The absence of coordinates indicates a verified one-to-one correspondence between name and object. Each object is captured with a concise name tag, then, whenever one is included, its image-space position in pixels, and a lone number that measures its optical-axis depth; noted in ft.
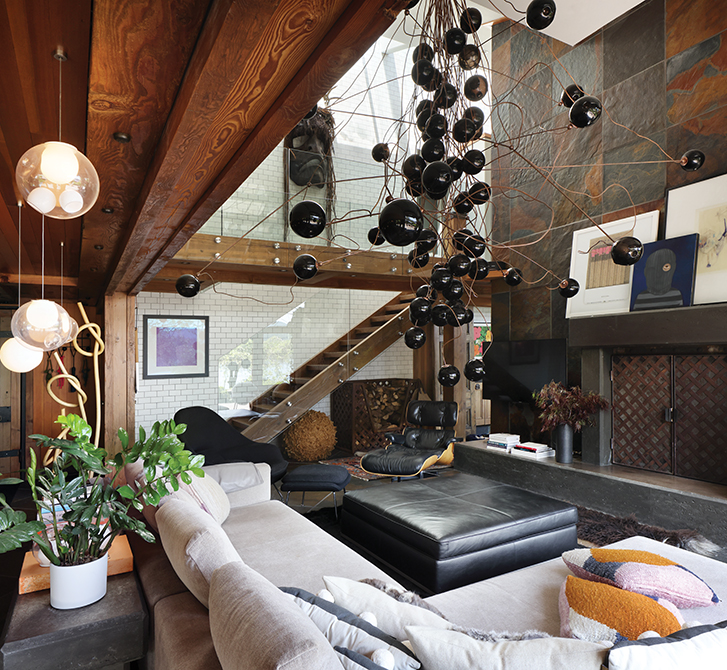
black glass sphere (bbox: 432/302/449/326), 10.31
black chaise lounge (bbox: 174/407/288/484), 16.07
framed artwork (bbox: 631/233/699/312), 13.25
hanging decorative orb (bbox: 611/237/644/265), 7.84
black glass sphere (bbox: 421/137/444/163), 7.98
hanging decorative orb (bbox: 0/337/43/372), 10.30
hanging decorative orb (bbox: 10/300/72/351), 7.87
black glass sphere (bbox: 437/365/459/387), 10.54
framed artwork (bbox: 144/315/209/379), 19.54
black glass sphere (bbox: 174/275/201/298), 11.14
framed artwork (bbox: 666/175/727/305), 12.67
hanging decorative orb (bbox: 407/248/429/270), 10.65
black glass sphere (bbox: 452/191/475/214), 9.24
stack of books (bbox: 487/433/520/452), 17.37
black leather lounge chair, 16.75
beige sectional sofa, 3.48
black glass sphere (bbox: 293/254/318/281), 9.77
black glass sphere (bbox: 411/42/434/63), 7.69
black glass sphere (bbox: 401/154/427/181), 8.62
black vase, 15.64
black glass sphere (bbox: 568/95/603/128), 7.27
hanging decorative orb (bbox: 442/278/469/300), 9.81
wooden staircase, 20.10
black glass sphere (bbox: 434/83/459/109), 8.26
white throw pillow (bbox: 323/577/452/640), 4.65
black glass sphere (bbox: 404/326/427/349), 11.14
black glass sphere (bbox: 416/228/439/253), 9.04
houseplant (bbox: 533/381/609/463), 15.35
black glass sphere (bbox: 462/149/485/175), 8.33
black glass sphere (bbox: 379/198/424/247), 6.63
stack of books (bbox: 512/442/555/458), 16.37
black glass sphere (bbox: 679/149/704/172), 10.85
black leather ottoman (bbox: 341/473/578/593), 9.10
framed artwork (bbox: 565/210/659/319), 14.75
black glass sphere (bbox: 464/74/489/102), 9.21
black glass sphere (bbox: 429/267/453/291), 9.48
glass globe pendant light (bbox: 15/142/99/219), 4.81
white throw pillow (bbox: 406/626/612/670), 3.50
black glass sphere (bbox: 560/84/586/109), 8.66
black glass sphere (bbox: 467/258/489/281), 10.21
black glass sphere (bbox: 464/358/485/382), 10.94
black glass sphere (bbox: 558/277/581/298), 10.91
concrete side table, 4.78
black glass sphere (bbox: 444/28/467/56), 7.56
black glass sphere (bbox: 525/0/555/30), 7.16
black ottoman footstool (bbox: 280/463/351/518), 13.46
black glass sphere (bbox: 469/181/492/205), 9.20
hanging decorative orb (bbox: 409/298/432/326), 10.67
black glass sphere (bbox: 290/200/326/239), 7.50
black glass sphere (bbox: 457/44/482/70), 8.47
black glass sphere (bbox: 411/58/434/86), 7.99
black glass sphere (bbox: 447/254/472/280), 8.92
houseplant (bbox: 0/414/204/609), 5.19
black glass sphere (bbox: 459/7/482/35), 7.06
